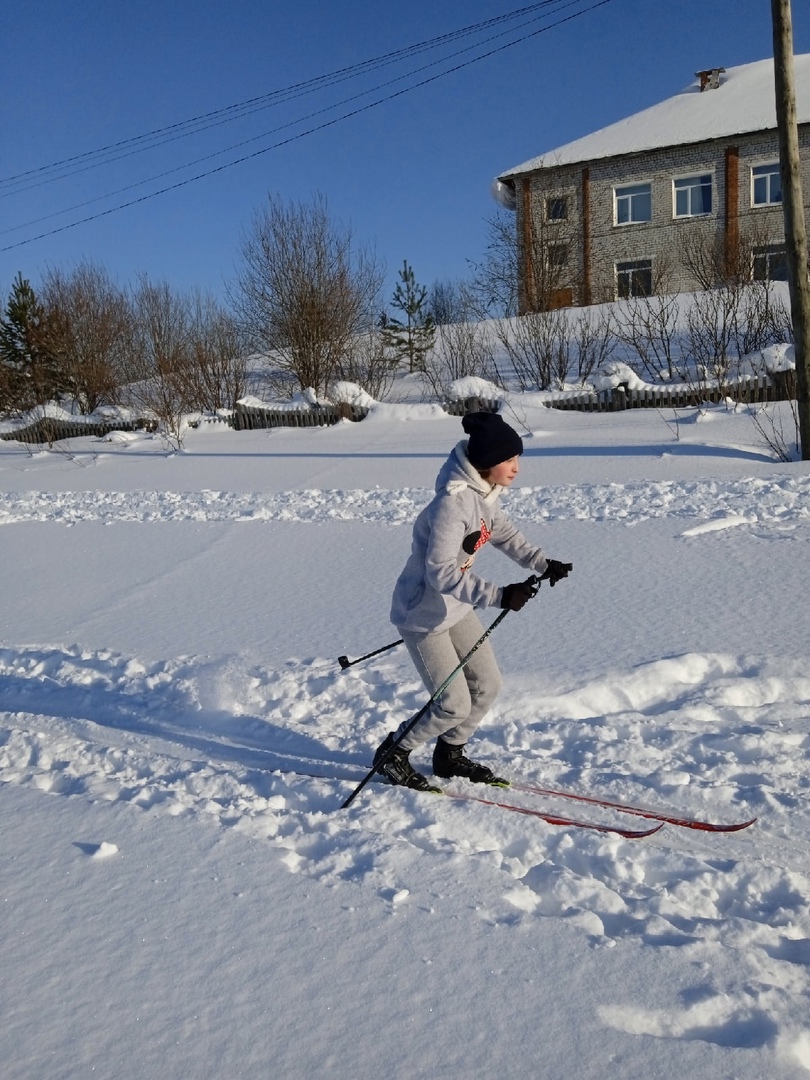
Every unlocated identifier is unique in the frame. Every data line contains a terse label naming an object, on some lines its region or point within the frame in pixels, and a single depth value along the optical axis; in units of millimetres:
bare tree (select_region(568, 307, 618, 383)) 19641
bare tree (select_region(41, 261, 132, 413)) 27375
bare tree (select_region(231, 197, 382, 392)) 22688
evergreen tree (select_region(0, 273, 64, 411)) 27250
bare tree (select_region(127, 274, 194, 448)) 19750
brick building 28984
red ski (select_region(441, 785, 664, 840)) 3121
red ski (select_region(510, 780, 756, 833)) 3146
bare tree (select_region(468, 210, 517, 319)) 29328
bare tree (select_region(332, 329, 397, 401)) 22906
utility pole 8945
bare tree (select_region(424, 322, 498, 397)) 21750
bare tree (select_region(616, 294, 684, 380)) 18953
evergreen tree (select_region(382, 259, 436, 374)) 31234
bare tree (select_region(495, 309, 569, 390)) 19969
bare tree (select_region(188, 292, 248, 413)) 22891
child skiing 3230
